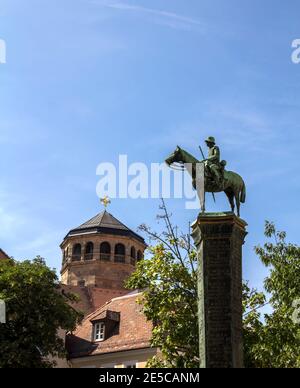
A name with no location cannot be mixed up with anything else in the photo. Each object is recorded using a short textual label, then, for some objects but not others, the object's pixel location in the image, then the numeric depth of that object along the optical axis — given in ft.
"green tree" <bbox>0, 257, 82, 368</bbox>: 95.25
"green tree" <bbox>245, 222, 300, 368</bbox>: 70.38
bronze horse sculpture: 48.42
